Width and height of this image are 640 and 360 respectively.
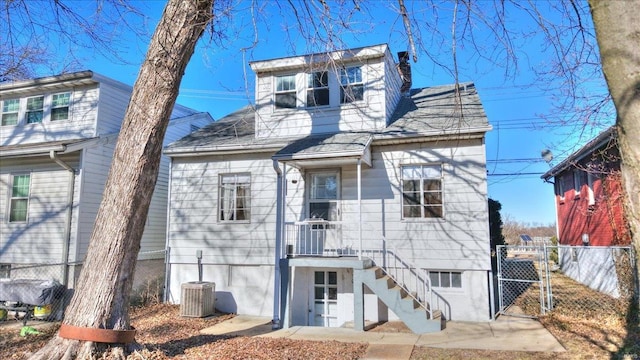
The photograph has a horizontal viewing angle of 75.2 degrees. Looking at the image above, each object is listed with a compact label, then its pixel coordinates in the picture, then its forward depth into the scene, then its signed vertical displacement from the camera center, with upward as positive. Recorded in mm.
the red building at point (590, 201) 10672 +786
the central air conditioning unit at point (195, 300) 9984 -1794
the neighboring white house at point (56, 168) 11633 +1672
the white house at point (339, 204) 9367 +527
